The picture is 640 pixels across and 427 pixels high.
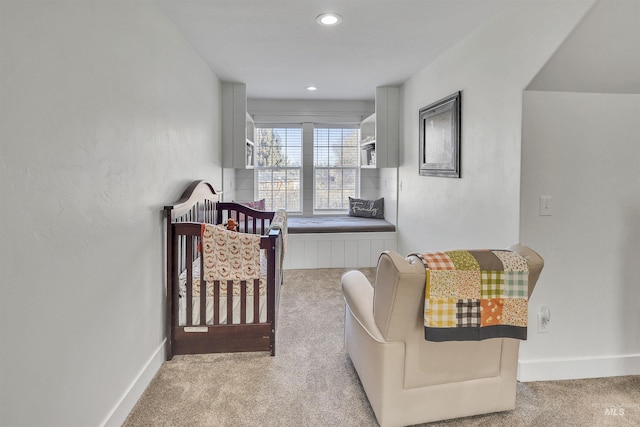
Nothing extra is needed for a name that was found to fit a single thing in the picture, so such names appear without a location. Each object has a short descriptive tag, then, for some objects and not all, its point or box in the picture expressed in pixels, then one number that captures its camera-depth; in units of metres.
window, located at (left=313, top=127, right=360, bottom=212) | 5.93
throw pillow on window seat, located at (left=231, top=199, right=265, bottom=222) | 4.82
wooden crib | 2.58
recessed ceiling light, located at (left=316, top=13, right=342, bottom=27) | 2.62
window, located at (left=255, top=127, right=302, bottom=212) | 5.87
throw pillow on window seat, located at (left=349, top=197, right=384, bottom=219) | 5.60
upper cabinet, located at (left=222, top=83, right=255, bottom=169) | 4.70
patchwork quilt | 1.66
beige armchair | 1.74
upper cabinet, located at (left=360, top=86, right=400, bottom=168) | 4.83
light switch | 2.30
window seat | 4.93
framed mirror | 3.16
